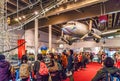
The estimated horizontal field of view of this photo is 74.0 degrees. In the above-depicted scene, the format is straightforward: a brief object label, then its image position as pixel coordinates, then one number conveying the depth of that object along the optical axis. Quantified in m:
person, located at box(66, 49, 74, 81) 2.86
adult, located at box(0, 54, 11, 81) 1.92
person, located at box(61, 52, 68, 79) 3.99
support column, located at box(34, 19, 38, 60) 4.85
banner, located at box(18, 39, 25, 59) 4.71
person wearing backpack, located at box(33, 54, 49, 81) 2.17
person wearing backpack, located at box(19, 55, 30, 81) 2.26
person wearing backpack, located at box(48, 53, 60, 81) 2.55
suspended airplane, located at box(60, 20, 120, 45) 5.95
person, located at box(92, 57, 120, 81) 1.30
